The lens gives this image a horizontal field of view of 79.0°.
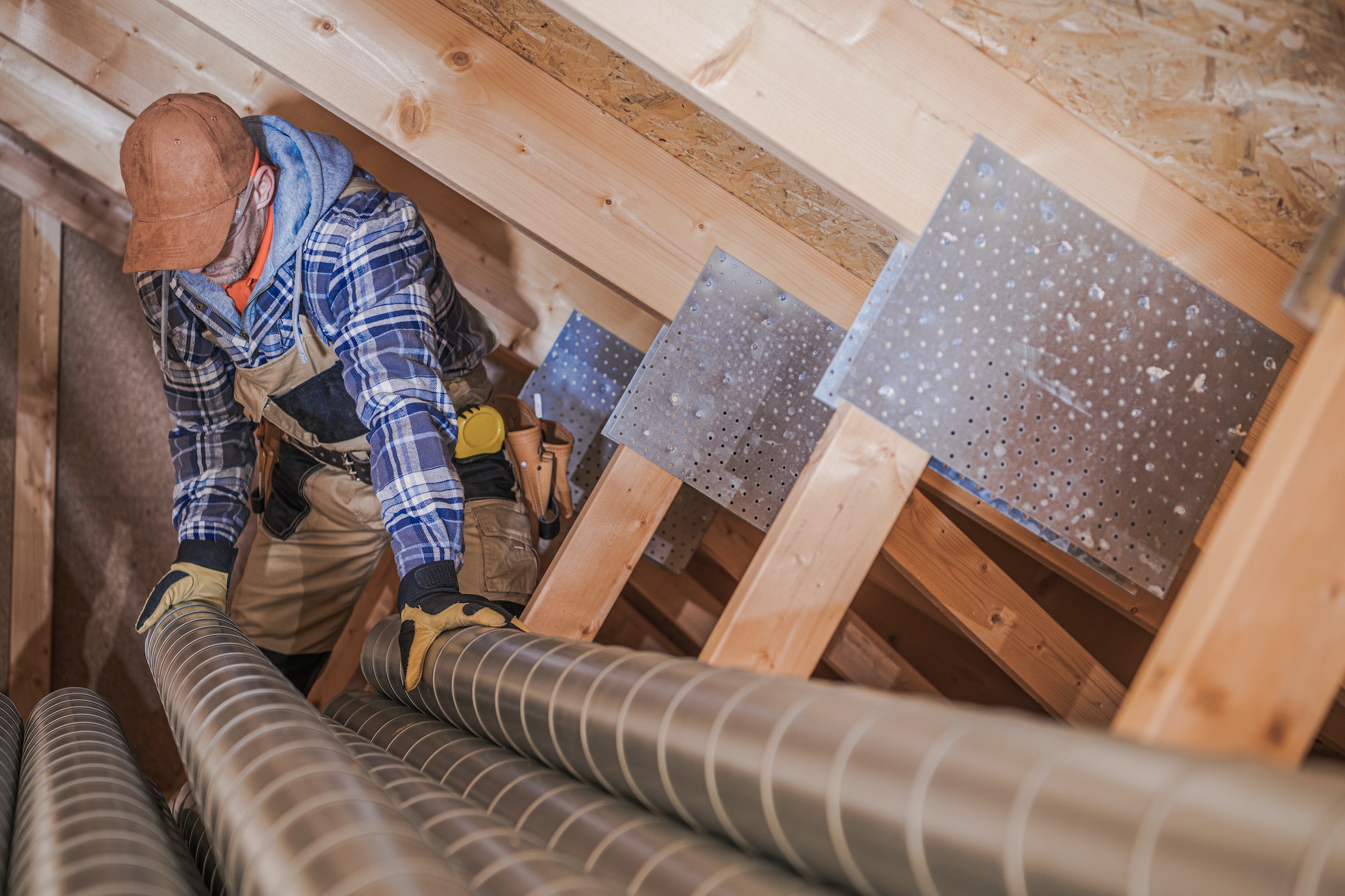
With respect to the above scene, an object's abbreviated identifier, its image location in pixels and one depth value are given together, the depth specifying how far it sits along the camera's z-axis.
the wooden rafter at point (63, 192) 2.41
